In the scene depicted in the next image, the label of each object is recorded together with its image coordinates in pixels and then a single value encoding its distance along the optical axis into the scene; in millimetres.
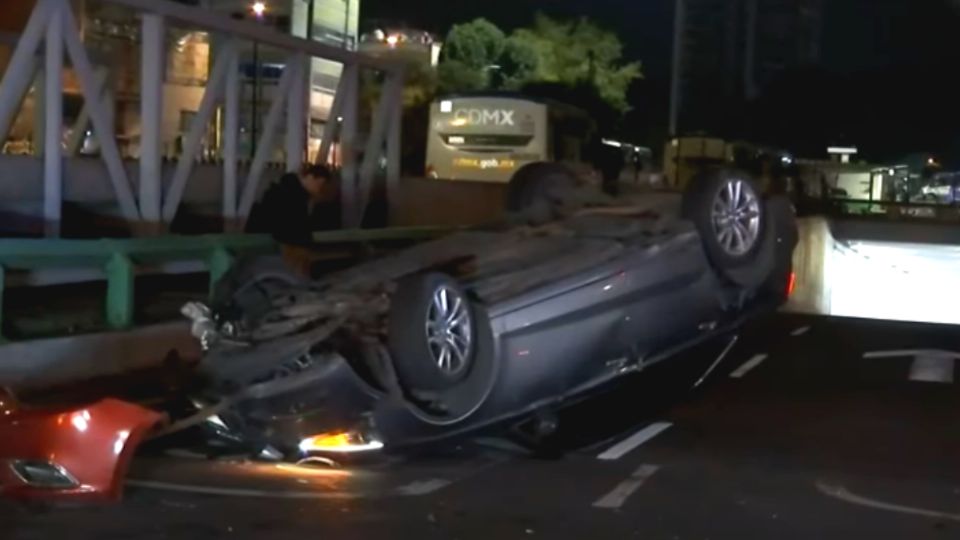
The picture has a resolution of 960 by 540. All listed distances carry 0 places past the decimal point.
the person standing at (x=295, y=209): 13242
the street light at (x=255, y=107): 21975
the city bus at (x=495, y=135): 40719
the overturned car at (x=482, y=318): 9172
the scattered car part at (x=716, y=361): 12449
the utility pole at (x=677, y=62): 73312
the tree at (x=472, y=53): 67375
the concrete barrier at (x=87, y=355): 11562
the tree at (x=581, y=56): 72562
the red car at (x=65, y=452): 7945
